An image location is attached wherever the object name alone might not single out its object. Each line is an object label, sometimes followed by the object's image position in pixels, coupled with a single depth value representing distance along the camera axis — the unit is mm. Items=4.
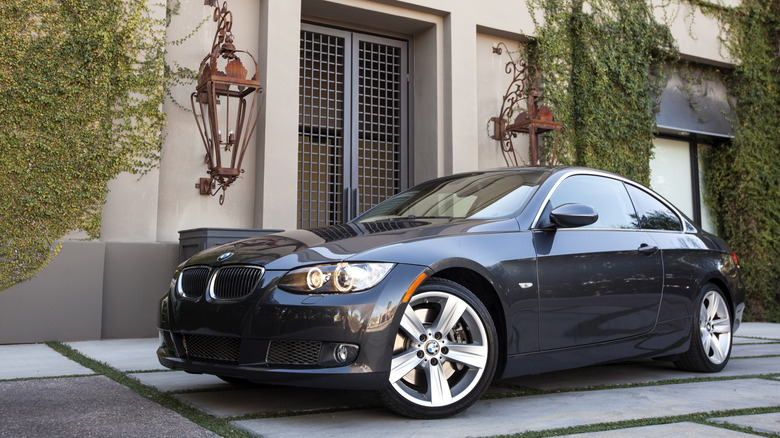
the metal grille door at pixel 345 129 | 8914
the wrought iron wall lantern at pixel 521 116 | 9445
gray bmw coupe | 3062
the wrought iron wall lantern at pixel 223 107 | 7242
